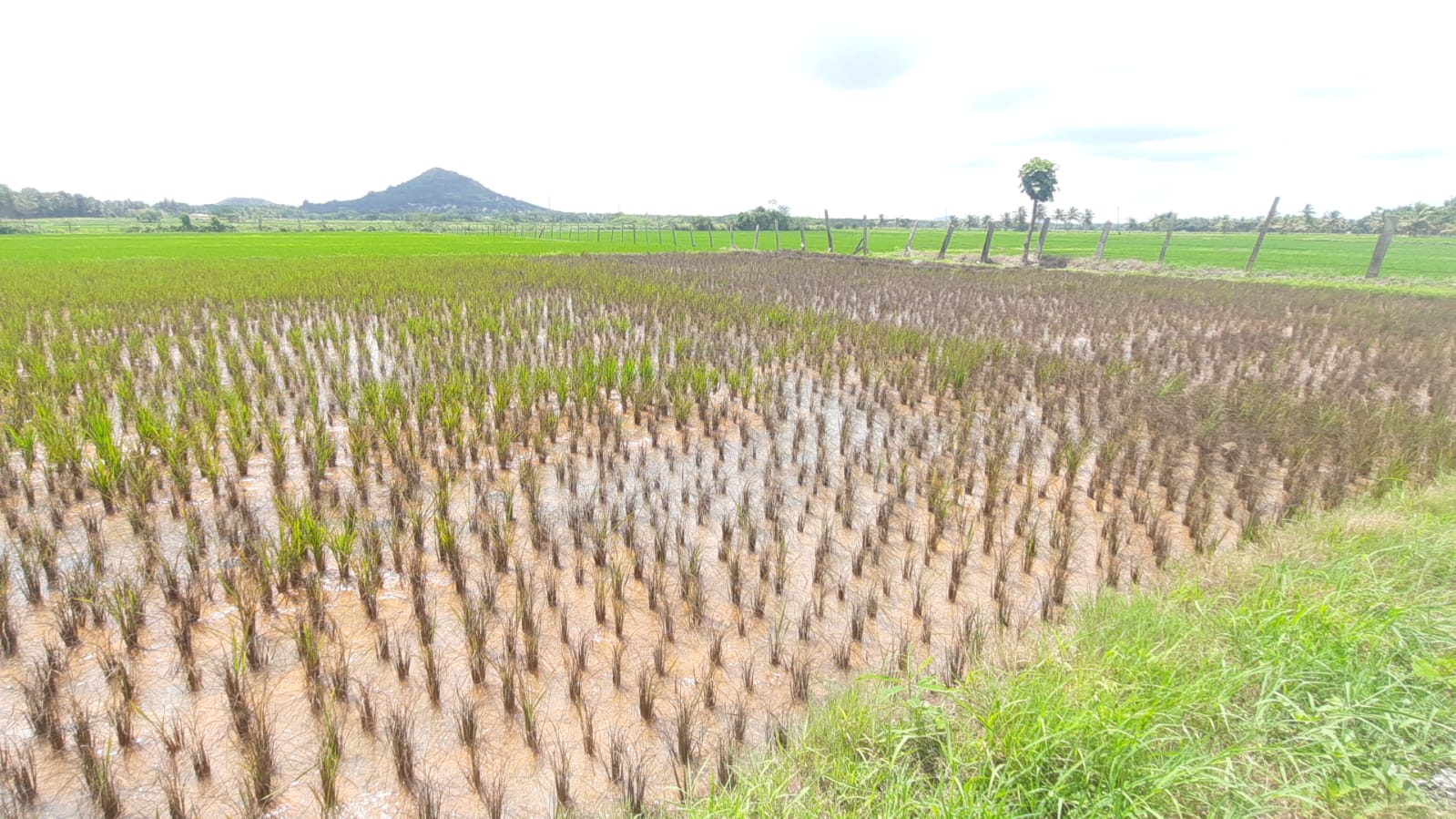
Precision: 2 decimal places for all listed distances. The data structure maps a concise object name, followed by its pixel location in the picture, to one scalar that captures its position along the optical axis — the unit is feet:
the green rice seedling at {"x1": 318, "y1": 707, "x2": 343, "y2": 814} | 6.76
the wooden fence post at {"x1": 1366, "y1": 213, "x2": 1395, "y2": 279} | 54.08
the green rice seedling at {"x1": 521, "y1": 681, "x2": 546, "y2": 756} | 7.75
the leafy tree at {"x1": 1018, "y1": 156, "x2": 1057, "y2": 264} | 149.07
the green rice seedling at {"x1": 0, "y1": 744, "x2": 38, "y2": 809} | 6.64
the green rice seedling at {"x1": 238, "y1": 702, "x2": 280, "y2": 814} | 6.76
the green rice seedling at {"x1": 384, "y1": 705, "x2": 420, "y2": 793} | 7.23
